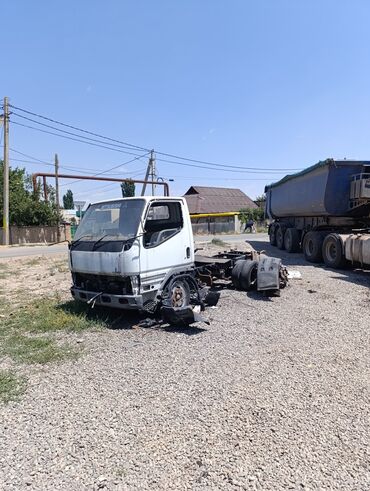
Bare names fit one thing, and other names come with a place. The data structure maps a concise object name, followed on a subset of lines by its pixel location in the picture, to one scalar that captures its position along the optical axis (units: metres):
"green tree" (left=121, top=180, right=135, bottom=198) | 88.19
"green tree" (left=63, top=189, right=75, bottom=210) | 115.39
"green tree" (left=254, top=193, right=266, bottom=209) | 70.91
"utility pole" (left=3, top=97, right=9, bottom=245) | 28.33
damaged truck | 6.37
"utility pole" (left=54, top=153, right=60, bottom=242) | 35.16
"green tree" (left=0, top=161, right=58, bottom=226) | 33.91
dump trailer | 13.40
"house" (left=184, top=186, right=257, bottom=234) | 52.08
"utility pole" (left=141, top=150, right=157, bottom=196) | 43.49
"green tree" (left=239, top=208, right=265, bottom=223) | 57.75
